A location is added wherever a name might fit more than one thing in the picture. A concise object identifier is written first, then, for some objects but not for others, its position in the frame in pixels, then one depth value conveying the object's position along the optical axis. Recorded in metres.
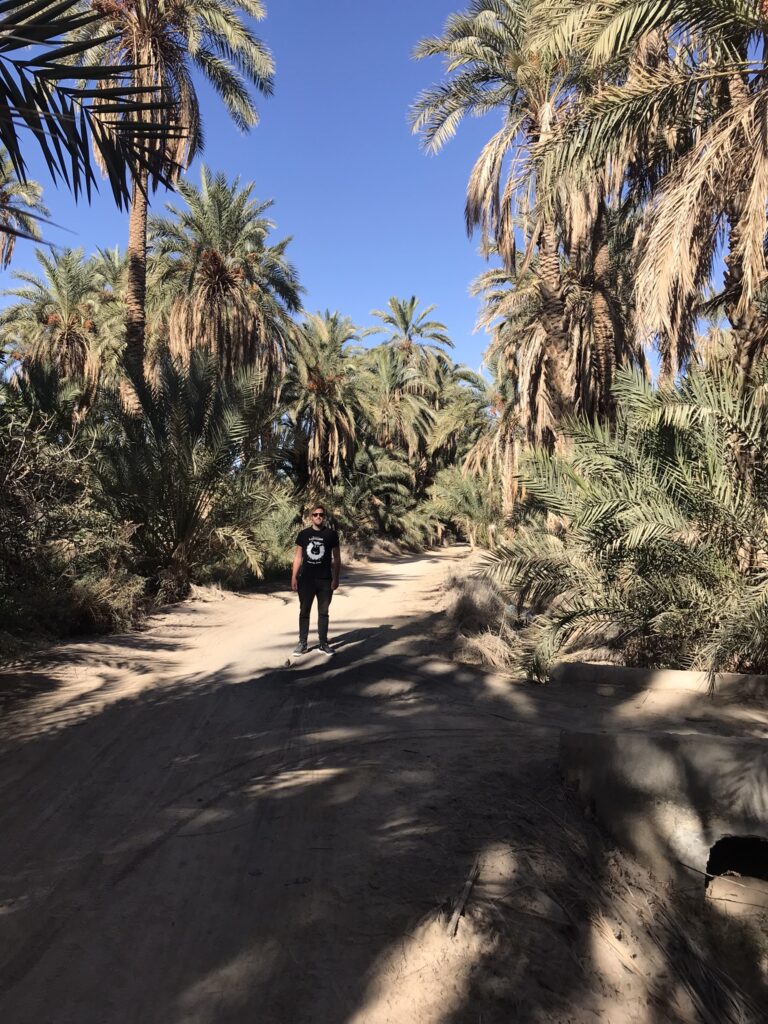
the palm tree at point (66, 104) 2.52
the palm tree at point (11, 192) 21.08
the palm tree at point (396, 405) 32.06
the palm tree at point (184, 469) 11.08
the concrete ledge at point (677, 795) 3.06
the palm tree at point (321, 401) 24.09
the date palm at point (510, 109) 11.52
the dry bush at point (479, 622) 7.17
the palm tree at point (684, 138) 6.76
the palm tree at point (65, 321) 22.84
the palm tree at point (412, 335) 38.28
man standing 6.84
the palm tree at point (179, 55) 13.64
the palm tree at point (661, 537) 5.92
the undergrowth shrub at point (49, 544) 5.94
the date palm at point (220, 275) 19.34
